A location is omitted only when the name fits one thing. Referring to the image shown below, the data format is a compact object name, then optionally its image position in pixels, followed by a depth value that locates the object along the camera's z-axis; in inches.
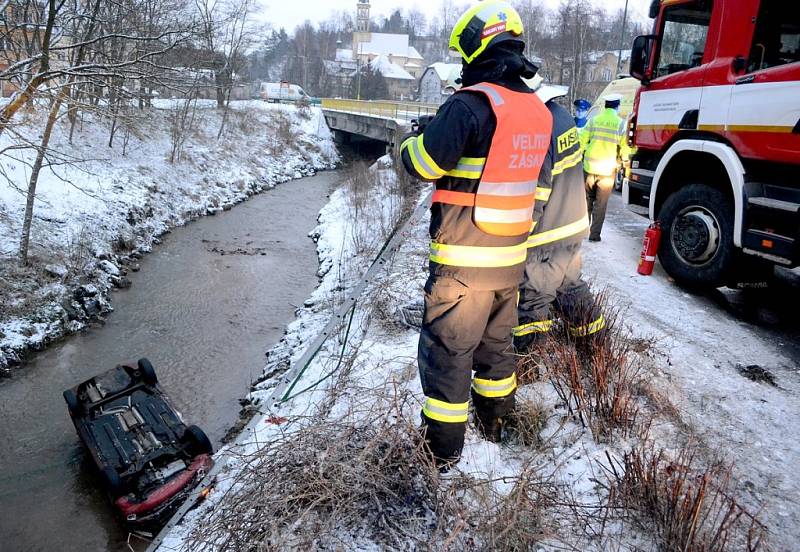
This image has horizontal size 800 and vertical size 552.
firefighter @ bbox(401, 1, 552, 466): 88.2
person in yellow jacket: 244.2
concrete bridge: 1000.9
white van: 1885.8
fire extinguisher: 215.6
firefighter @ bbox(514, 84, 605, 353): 127.5
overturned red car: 172.6
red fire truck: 164.1
